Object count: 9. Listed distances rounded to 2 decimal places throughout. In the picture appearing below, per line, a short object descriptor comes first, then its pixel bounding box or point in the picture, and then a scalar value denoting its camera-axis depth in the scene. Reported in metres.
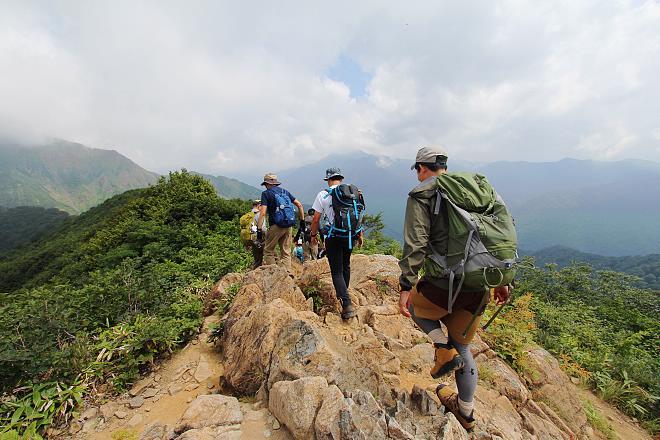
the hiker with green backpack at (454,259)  2.55
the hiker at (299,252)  10.36
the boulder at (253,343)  3.60
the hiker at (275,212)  6.91
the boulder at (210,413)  2.93
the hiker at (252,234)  8.23
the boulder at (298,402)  2.73
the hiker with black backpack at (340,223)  5.09
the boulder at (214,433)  2.74
